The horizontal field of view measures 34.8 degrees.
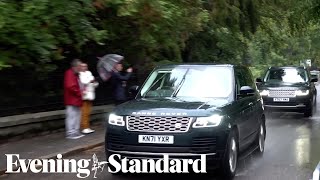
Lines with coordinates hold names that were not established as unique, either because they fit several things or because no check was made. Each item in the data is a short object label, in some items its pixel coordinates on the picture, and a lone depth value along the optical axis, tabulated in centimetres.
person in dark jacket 1312
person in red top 1155
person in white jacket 1173
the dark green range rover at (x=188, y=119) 710
